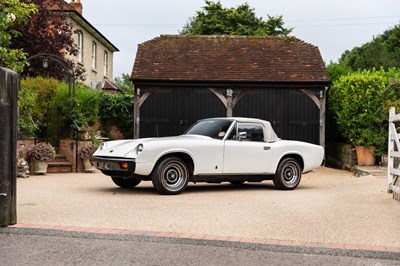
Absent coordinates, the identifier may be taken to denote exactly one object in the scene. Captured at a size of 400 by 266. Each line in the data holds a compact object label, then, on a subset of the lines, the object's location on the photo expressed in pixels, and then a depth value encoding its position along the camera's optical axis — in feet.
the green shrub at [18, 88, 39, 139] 46.96
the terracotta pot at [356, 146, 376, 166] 52.60
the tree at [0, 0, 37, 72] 28.92
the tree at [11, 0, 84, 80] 68.39
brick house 89.81
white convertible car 30.91
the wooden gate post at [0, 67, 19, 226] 19.20
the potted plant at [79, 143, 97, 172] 49.32
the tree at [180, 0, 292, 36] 121.80
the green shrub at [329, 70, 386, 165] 52.65
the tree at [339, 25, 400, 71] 125.80
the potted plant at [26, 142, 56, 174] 45.83
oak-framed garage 62.90
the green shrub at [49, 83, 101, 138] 52.24
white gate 29.94
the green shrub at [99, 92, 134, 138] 68.74
